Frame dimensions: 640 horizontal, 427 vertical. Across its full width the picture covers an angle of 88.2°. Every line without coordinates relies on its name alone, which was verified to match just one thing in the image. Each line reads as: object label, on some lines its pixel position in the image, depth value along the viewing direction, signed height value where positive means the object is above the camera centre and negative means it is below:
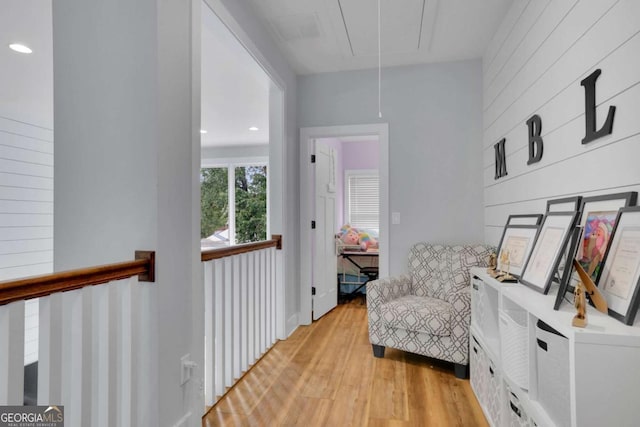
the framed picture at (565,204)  1.48 +0.05
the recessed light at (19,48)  2.60 +1.32
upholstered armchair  2.38 -0.71
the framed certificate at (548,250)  1.35 -0.15
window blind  5.90 +0.23
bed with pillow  4.62 -0.63
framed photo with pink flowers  1.17 -0.06
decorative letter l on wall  1.35 +0.45
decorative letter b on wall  1.89 +0.44
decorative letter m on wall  2.52 +0.43
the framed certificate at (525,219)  1.88 -0.03
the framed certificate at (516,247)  1.73 -0.19
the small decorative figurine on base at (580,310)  0.96 -0.28
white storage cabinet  0.89 -0.49
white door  3.62 -0.25
